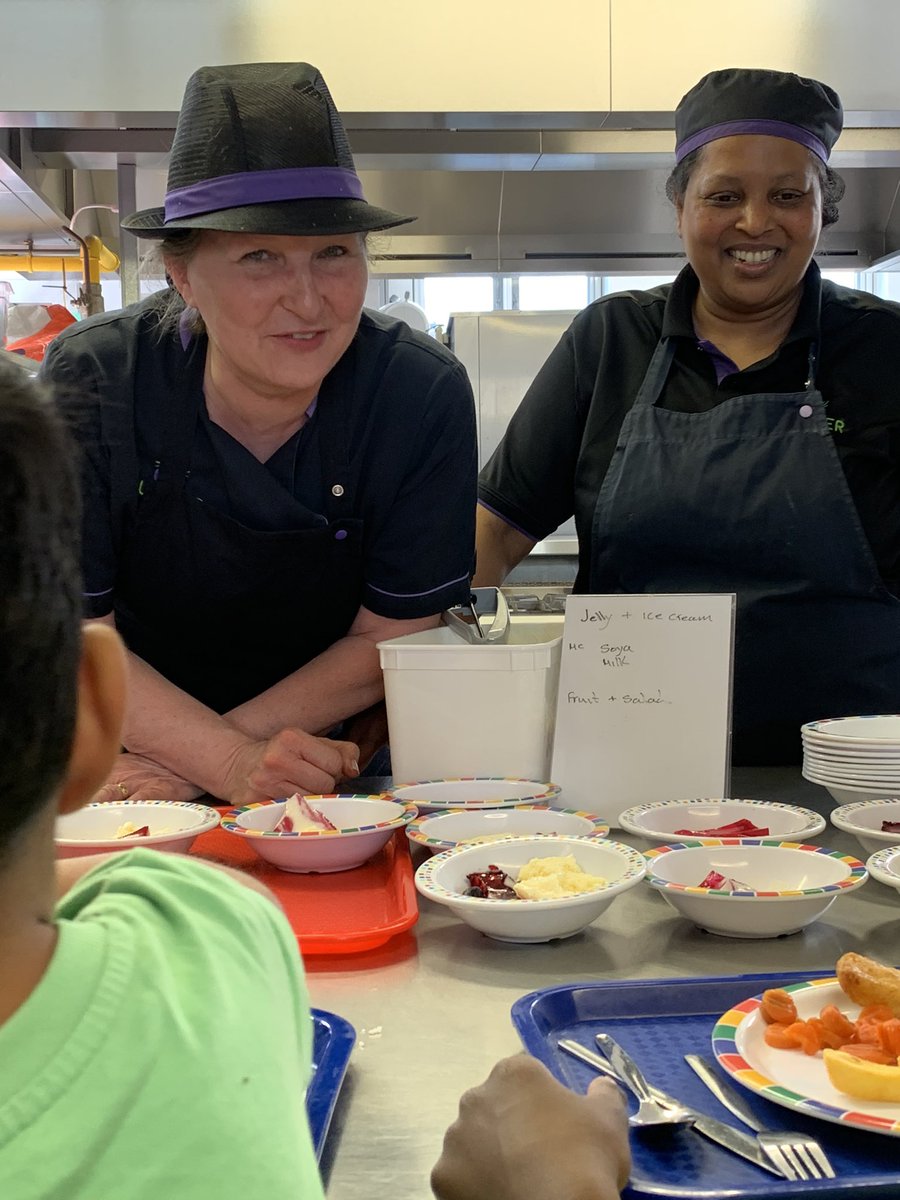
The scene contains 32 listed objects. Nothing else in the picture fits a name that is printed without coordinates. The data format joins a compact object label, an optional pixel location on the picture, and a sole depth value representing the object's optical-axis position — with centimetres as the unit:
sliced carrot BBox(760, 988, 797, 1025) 90
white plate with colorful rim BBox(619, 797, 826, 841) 136
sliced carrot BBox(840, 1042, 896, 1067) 83
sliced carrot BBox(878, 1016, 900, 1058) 84
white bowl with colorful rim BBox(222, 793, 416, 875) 131
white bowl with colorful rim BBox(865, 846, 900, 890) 113
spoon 76
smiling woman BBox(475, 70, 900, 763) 195
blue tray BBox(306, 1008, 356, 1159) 78
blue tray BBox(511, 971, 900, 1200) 70
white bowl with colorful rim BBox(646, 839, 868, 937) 109
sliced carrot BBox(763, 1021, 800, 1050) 88
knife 73
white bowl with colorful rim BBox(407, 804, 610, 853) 133
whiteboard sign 143
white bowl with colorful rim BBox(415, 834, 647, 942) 108
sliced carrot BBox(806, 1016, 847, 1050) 87
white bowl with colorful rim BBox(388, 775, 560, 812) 145
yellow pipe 398
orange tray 110
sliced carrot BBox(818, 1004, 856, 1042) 88
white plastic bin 145
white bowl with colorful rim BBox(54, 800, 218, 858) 130
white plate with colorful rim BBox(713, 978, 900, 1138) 76
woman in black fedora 155
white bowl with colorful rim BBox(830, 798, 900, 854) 127
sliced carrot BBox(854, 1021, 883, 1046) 85
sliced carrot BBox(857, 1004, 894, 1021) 88
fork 72
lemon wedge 78
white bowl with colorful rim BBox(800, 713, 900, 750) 145
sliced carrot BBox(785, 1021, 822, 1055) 87
